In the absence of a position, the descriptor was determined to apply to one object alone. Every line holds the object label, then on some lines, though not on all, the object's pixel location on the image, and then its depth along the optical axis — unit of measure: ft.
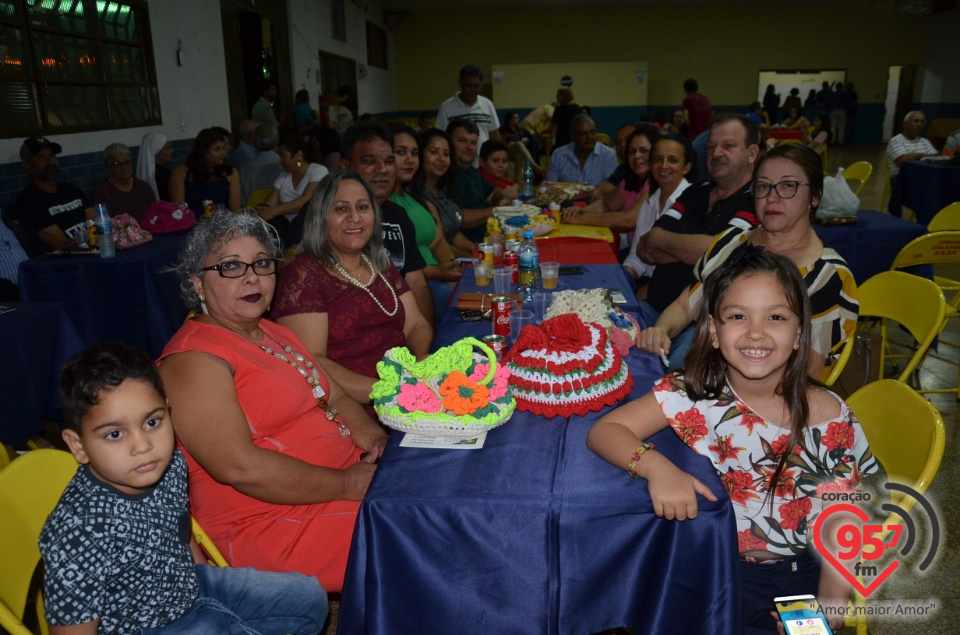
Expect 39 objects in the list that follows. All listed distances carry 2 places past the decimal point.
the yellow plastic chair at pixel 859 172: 22.86
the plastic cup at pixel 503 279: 9.50
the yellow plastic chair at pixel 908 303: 8.02
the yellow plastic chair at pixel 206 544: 5.29
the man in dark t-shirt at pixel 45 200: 14.20
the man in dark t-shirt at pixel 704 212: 9.84
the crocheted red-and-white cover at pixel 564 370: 5.61
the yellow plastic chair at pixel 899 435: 4.94
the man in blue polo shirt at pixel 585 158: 19.51
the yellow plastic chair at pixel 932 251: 11.82
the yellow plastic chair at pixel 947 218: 15.07
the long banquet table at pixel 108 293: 12.85
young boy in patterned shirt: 4.00
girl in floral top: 5.00
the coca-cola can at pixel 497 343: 6.66
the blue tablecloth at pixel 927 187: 21.89
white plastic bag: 14.51
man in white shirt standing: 22.52
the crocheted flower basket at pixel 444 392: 5.34
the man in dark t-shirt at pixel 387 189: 10.08
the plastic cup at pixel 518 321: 7.85
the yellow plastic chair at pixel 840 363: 7.39
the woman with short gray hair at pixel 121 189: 16.72
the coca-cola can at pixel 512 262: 10.06
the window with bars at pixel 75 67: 15.02
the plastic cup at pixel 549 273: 9.52
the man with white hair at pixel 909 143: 26.11
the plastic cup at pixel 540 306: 8.59
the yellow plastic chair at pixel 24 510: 4.64
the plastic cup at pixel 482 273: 10.14
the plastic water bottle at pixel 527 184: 19.49
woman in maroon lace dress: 7.55
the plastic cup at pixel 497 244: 11.43
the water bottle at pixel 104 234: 13.06
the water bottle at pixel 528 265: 9.32
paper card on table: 5.25
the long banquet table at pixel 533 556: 4.52
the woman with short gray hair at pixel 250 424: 5.29
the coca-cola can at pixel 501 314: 7.41
